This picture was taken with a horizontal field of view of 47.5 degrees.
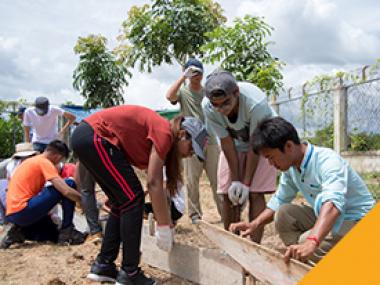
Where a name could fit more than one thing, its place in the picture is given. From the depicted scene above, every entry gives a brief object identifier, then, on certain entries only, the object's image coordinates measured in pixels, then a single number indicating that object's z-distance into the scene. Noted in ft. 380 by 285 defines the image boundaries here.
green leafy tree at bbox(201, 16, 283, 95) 18.89
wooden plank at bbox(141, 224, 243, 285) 8.16
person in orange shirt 12.18
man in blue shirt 6.47
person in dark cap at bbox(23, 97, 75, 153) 16.42
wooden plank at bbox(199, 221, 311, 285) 5.84
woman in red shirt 8.40
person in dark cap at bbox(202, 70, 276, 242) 9.06
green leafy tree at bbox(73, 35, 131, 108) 31.86
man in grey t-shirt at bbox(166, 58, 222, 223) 14.28
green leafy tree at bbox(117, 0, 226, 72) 23.21
